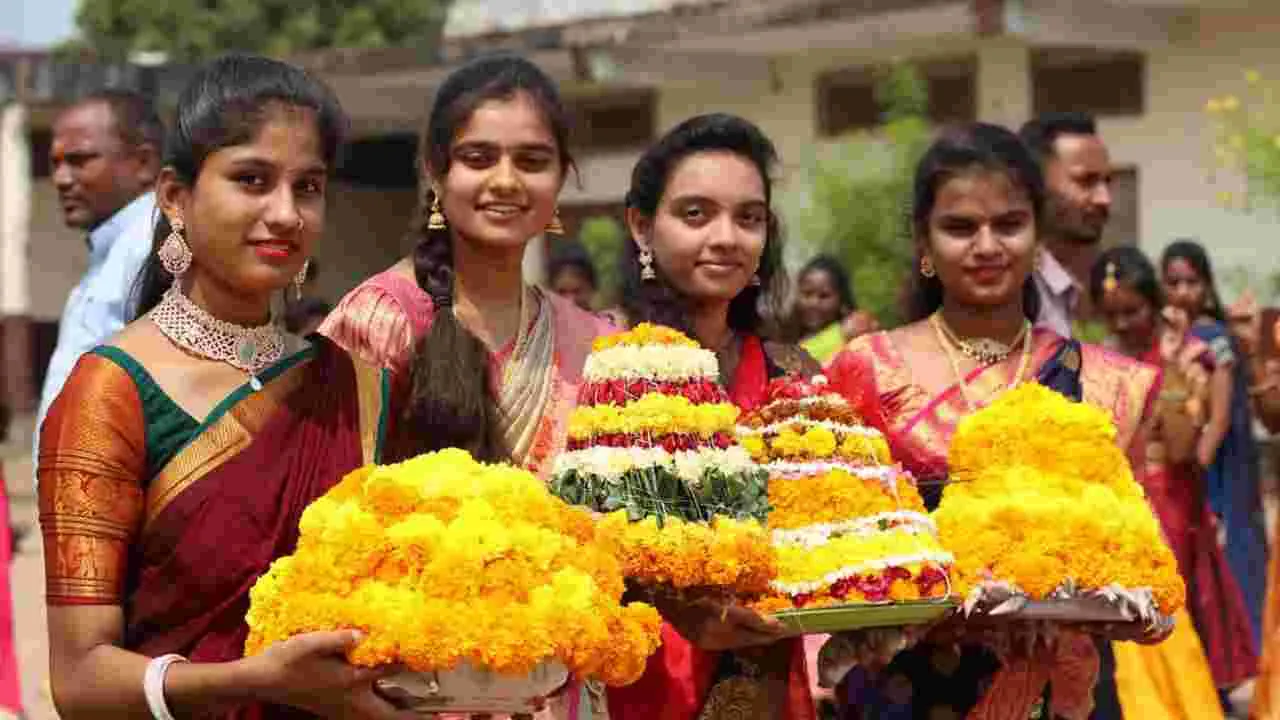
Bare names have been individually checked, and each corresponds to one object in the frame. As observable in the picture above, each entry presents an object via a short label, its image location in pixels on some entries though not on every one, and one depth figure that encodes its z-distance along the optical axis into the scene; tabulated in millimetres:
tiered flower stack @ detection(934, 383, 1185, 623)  4355
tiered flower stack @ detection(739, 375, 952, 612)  4172
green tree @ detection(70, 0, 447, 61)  40719
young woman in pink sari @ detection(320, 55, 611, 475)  4367
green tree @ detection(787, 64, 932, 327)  15445
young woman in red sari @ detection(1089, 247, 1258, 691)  10094
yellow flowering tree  15188
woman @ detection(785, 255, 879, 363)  11062
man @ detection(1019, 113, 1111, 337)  7355
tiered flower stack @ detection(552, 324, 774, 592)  3756
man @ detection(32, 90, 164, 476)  7336
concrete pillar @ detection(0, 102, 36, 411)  25484
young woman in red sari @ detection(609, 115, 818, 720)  4699
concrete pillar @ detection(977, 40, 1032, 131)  17609
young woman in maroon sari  3320
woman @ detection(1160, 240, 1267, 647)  10641
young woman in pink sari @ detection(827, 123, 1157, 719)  4969
